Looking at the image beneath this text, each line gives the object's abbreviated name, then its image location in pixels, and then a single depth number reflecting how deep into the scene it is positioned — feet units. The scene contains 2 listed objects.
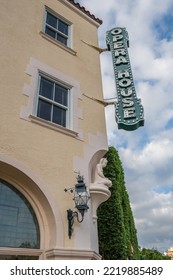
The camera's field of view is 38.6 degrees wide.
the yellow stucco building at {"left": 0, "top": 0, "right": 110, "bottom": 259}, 14.90
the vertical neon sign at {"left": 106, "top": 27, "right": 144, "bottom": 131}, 22.75
